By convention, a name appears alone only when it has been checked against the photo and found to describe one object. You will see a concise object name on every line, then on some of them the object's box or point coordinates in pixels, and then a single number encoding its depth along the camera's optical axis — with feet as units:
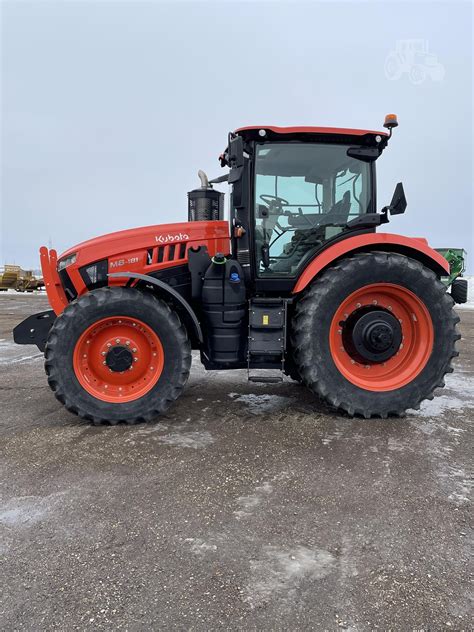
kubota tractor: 12.30
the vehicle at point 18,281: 81.92
